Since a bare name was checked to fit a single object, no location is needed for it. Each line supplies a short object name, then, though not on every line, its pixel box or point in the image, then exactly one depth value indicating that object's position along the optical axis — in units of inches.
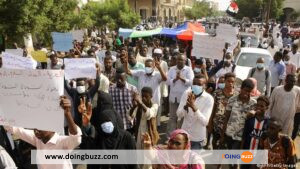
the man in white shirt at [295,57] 393.7
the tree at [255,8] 2219.2
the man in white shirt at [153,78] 264.5
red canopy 611.5
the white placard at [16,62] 192.5
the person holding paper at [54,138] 133.3
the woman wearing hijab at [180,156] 125.0
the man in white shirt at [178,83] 258.7
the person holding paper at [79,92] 224.1
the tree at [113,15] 887.1
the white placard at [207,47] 287.4
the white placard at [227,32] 320.8
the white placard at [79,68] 232.6
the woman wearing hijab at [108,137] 161.6
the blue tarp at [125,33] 683.4
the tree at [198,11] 2790.4
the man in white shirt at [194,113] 187.5
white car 410.7
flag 590.8
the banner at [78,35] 479.5
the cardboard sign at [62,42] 392.8
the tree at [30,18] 468.8
